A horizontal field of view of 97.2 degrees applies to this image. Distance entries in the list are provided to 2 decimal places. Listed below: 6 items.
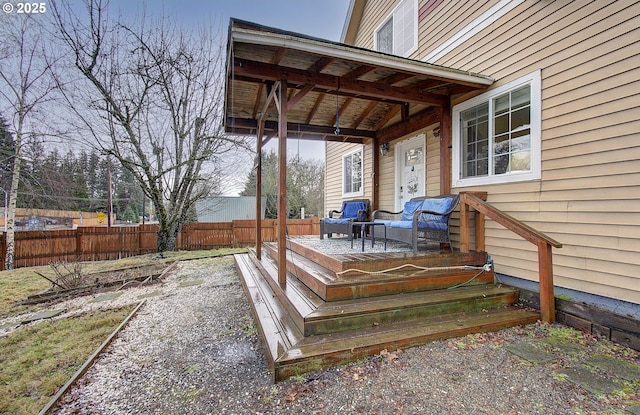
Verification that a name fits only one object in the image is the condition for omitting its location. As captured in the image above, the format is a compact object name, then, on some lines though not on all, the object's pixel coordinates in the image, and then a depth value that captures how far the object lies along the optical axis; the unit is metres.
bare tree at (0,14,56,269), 7.75
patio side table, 4.17
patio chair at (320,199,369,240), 5.19
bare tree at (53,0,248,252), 7.93
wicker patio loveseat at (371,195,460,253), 3.70
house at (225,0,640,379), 2.62
